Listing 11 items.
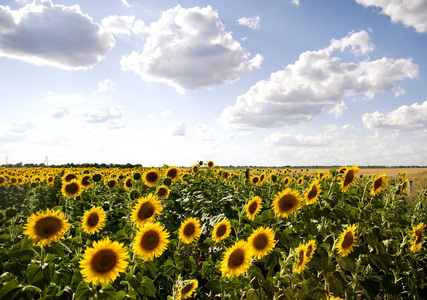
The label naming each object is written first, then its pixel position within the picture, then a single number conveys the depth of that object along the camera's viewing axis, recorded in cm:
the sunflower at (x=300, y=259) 294
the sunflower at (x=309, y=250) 310
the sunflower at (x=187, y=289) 303
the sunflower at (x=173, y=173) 734
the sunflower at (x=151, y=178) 672
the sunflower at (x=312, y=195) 389
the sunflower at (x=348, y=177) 423
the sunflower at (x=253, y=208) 412
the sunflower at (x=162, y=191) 575
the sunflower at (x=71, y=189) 607
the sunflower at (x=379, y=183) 454
